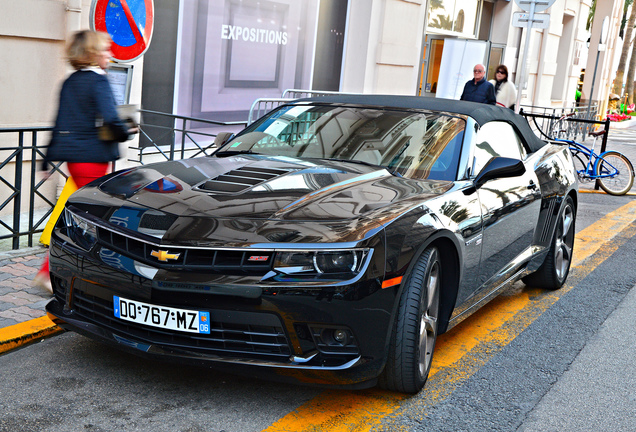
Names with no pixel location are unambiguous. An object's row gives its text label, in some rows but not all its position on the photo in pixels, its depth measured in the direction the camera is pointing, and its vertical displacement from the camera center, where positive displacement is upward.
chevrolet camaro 3.17 -0.80
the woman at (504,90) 13.36 +0.07
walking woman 4.66 -0.40
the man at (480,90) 11.73 +0.02
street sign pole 11.38 +0.84
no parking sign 7.11 +0.29
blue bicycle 11.80 -0.98
